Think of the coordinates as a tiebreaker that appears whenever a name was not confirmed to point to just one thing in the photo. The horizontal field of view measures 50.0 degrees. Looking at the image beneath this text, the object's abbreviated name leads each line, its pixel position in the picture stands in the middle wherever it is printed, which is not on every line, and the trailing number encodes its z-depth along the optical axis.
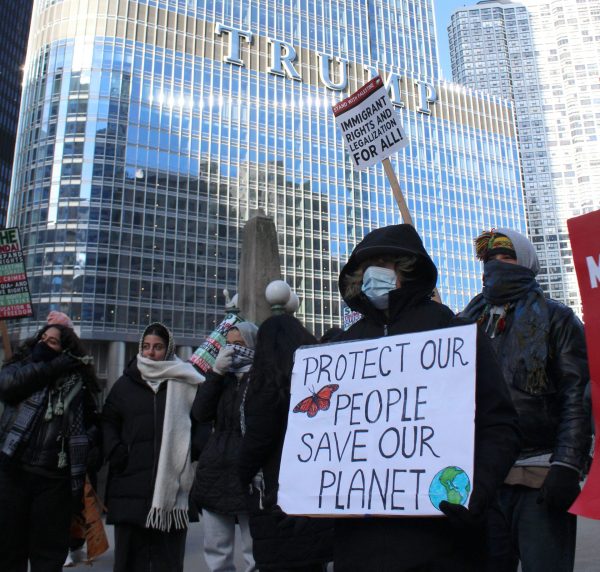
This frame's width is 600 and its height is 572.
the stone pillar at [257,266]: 9.48
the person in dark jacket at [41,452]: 4.24
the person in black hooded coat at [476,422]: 2.04
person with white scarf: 4.29
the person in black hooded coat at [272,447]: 3.16
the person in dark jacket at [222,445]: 4.52
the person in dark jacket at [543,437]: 2.74
